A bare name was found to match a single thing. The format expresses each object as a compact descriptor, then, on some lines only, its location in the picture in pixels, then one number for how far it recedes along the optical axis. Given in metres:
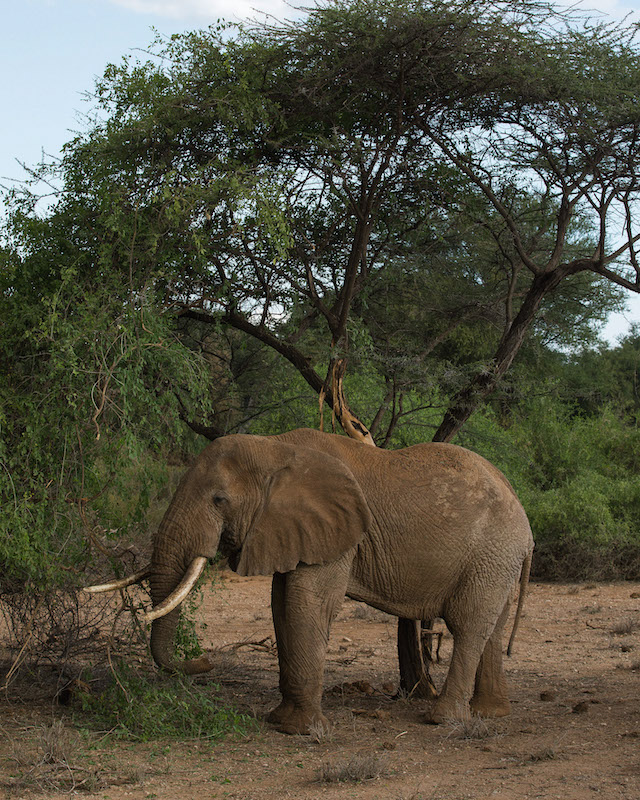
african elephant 14.33
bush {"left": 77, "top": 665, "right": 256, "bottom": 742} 13.89
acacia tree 16.89
